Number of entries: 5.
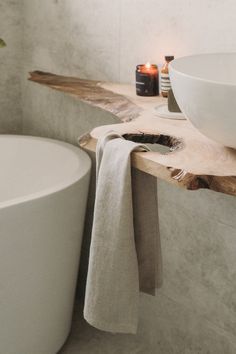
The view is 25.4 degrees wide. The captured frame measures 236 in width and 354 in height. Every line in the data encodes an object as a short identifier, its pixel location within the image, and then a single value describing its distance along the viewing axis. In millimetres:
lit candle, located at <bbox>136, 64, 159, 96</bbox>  1795
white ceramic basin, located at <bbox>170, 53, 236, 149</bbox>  1023
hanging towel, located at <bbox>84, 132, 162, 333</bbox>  1260
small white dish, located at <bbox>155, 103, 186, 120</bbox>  1485
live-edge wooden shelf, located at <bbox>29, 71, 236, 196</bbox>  1018
